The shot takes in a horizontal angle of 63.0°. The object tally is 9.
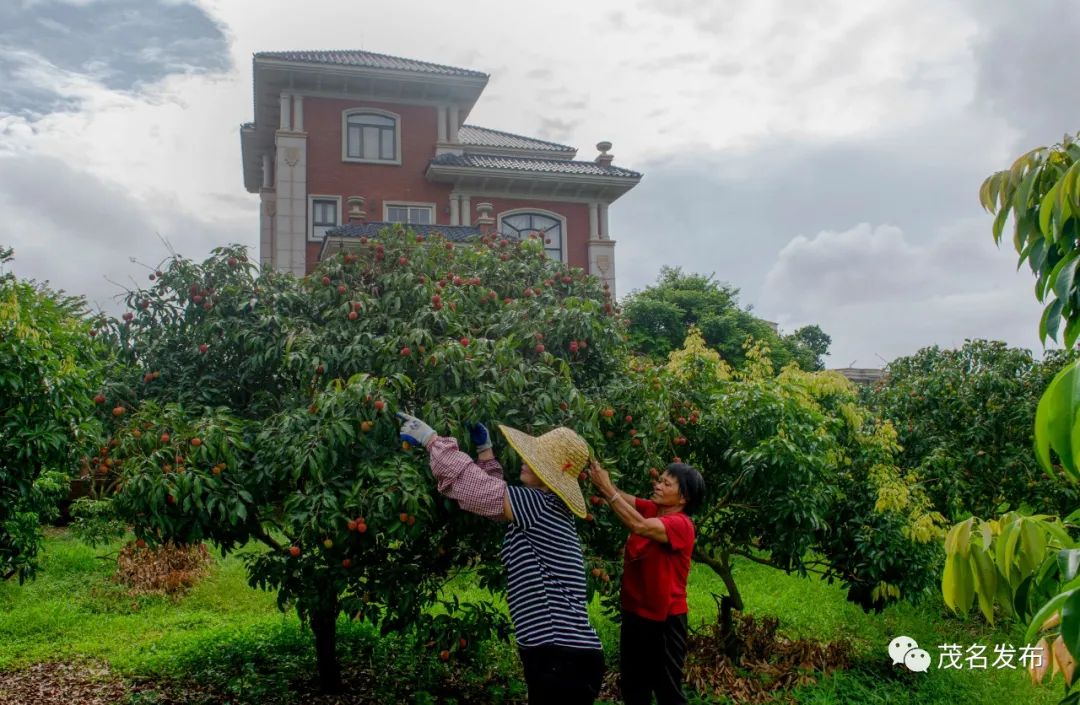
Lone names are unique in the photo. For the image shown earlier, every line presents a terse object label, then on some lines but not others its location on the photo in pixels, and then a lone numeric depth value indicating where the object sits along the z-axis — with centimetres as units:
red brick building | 2117
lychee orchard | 438
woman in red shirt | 432
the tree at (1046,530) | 156
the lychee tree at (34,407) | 516
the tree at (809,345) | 3056
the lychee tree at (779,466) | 554
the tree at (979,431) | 934
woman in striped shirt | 345
